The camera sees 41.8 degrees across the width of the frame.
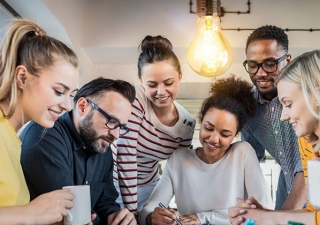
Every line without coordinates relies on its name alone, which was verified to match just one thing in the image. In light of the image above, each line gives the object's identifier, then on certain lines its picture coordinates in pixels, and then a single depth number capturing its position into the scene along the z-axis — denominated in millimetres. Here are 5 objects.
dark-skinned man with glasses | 1685
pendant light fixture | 2393
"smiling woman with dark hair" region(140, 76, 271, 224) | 1701
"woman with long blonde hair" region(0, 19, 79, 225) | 1020
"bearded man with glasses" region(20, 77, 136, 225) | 1306
